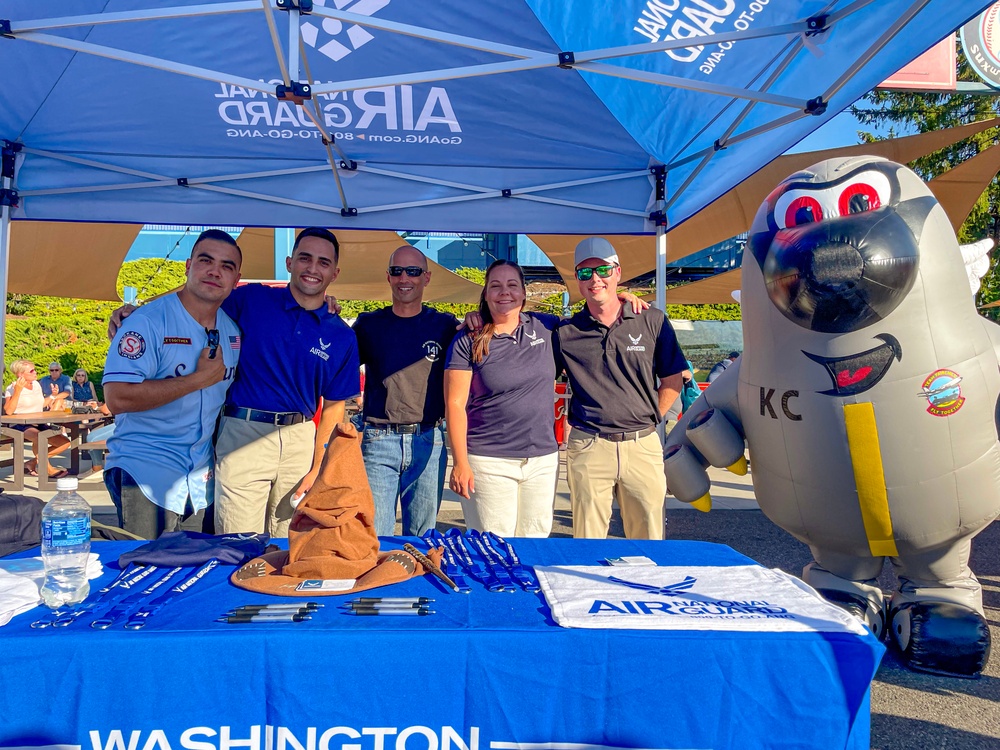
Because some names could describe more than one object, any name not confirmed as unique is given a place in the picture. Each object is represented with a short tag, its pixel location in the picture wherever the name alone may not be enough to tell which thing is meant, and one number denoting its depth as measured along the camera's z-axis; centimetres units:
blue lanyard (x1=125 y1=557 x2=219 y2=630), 146
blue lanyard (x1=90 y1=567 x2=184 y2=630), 145
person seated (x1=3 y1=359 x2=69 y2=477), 808
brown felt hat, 176
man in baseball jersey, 244
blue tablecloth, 138
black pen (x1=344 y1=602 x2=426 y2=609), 157
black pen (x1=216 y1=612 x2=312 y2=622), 148
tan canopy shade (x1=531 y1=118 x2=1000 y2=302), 652
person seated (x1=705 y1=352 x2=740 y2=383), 806
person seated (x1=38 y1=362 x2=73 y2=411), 890
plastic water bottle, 167
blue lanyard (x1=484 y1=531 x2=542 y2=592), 178
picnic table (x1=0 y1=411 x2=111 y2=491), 704
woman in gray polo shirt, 286
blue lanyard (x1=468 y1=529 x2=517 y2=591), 176
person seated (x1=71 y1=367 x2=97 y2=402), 1011
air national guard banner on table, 150
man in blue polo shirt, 279
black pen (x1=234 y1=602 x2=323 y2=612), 154
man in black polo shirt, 307
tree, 1241
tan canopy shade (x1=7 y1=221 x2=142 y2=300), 735
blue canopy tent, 293
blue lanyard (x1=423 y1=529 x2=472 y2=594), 177
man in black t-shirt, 310
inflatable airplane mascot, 257
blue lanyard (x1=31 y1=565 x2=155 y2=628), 147
